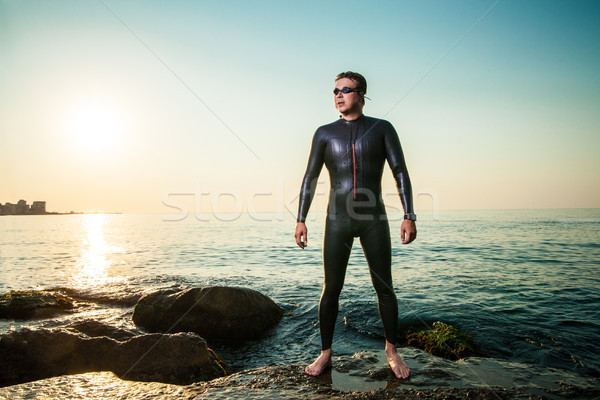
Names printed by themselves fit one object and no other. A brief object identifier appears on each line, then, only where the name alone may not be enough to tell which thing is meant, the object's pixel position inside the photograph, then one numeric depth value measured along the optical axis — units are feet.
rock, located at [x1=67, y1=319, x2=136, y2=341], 16.70
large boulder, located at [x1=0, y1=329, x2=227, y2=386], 11.71
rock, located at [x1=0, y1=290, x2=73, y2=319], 24.85
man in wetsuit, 12.32
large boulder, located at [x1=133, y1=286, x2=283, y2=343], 20.20
